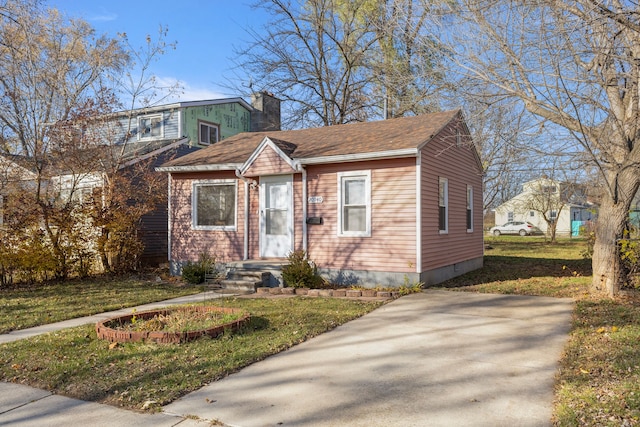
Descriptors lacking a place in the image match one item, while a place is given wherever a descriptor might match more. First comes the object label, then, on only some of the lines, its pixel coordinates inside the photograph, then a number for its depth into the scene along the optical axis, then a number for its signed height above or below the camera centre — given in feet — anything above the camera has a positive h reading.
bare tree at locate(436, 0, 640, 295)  23.81 +7.85
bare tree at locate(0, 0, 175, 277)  40.70 +3.84
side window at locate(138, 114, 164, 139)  67.82 +14.64
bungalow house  33.96 +1.99
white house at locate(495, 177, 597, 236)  94.22 +3.78
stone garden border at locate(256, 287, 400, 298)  30.86 -4.58
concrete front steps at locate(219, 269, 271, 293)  34.92 -4.23
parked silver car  143.74 -1.62
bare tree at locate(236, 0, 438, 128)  69.82 +25.17
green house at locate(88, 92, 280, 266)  54.70 +14.50
